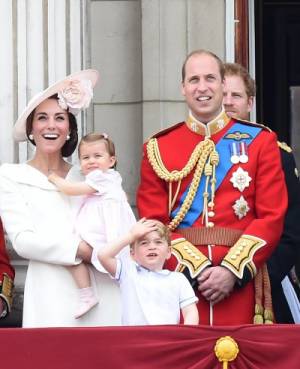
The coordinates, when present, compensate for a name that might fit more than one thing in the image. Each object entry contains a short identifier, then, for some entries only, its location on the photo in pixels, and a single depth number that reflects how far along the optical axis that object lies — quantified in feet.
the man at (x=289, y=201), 59.31
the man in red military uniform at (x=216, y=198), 57.26
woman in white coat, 57.31
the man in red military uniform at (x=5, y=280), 60.75
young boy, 55.72
